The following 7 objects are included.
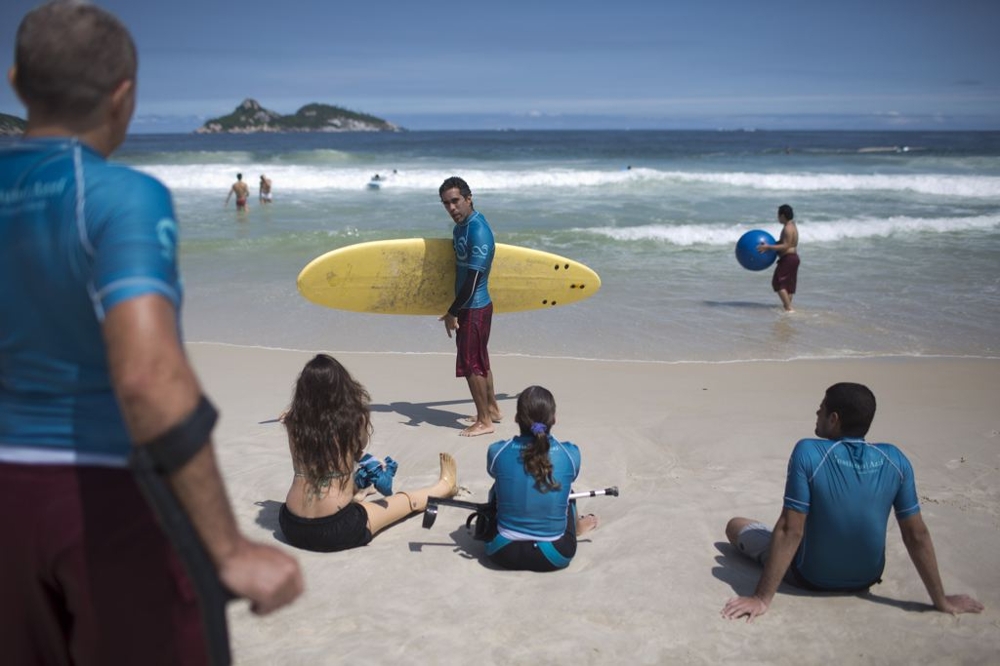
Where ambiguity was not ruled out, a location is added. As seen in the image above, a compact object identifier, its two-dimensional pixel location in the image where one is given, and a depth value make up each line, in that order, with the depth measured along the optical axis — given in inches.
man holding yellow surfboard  238.2
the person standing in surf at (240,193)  789.6
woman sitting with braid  155.9
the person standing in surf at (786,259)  414.9
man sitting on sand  141.4
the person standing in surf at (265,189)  893.2
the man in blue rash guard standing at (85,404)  54.0
